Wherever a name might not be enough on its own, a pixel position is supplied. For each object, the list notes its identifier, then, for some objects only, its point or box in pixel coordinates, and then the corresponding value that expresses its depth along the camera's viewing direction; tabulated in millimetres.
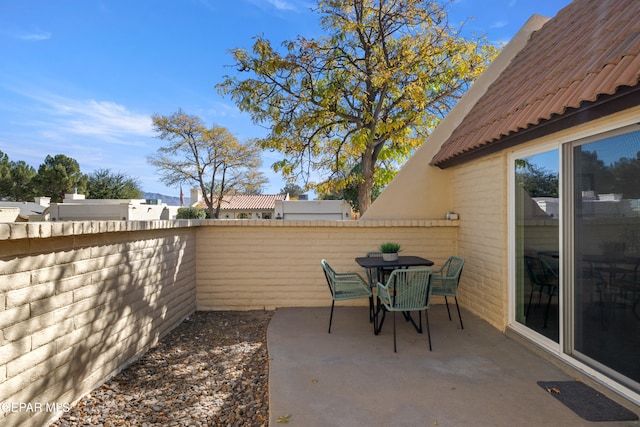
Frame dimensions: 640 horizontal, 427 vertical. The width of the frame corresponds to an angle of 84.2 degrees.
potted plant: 4953
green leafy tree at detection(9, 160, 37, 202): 33438
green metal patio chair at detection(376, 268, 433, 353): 4023
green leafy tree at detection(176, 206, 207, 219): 25547
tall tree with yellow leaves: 8711
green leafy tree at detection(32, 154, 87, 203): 33938
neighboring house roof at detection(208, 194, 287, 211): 39094
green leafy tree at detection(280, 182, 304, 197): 49469
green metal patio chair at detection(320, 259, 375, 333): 4680
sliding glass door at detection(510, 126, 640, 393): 2727
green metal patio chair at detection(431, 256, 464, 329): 4730
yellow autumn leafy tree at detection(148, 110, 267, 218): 27406
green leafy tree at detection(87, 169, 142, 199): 36062
